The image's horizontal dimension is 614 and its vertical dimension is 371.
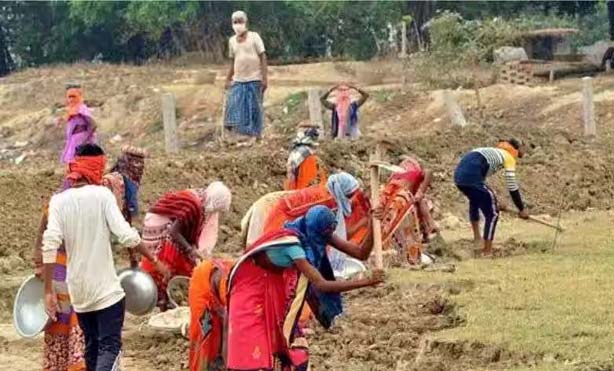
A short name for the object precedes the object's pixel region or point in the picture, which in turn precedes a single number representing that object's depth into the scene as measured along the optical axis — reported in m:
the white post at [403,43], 36.50
